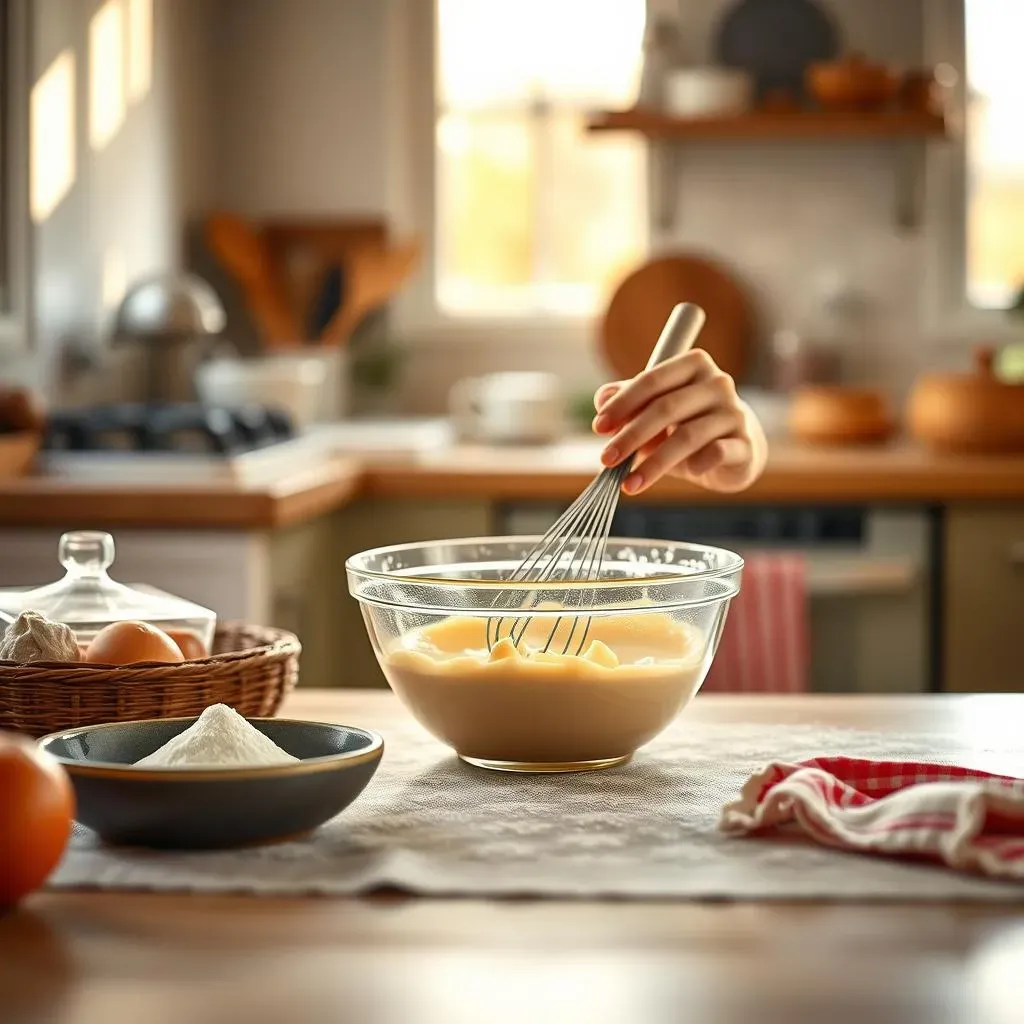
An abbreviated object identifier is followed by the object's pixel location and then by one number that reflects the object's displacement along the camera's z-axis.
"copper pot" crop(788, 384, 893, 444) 3.11
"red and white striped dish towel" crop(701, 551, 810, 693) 2.04
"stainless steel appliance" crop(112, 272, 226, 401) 2.90
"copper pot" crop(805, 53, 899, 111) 3.28
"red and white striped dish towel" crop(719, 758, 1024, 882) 0.85
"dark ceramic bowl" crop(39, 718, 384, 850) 0.84
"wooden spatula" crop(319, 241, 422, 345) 3.57
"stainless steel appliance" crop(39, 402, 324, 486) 2.39
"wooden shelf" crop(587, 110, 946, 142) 3.32
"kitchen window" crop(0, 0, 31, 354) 2.66
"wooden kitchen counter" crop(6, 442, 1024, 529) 2.71
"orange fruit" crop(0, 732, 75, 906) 0.74
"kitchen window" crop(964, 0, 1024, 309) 3.56
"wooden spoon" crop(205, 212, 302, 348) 3.53
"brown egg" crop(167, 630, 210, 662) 1.13
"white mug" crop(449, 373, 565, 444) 3.15
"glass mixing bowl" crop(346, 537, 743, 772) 1.02
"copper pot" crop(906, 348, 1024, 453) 2.88
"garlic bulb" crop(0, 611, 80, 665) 1.05
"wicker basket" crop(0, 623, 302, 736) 1.02
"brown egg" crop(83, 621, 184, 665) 1.06
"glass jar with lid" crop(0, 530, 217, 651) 1.13
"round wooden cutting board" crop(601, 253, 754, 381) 3.56
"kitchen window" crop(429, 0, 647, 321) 3.64
